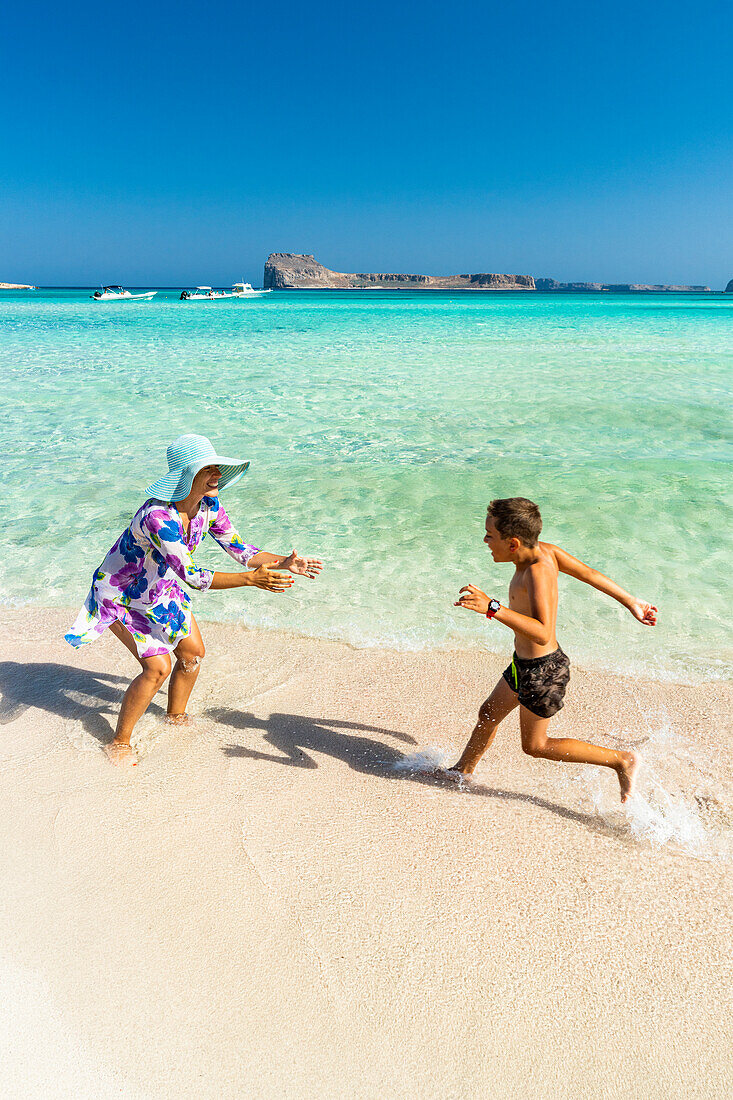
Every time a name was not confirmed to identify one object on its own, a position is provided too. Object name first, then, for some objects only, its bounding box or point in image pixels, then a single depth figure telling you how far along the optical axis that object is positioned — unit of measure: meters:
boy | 2.73
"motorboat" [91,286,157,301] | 69.99
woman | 3.06
